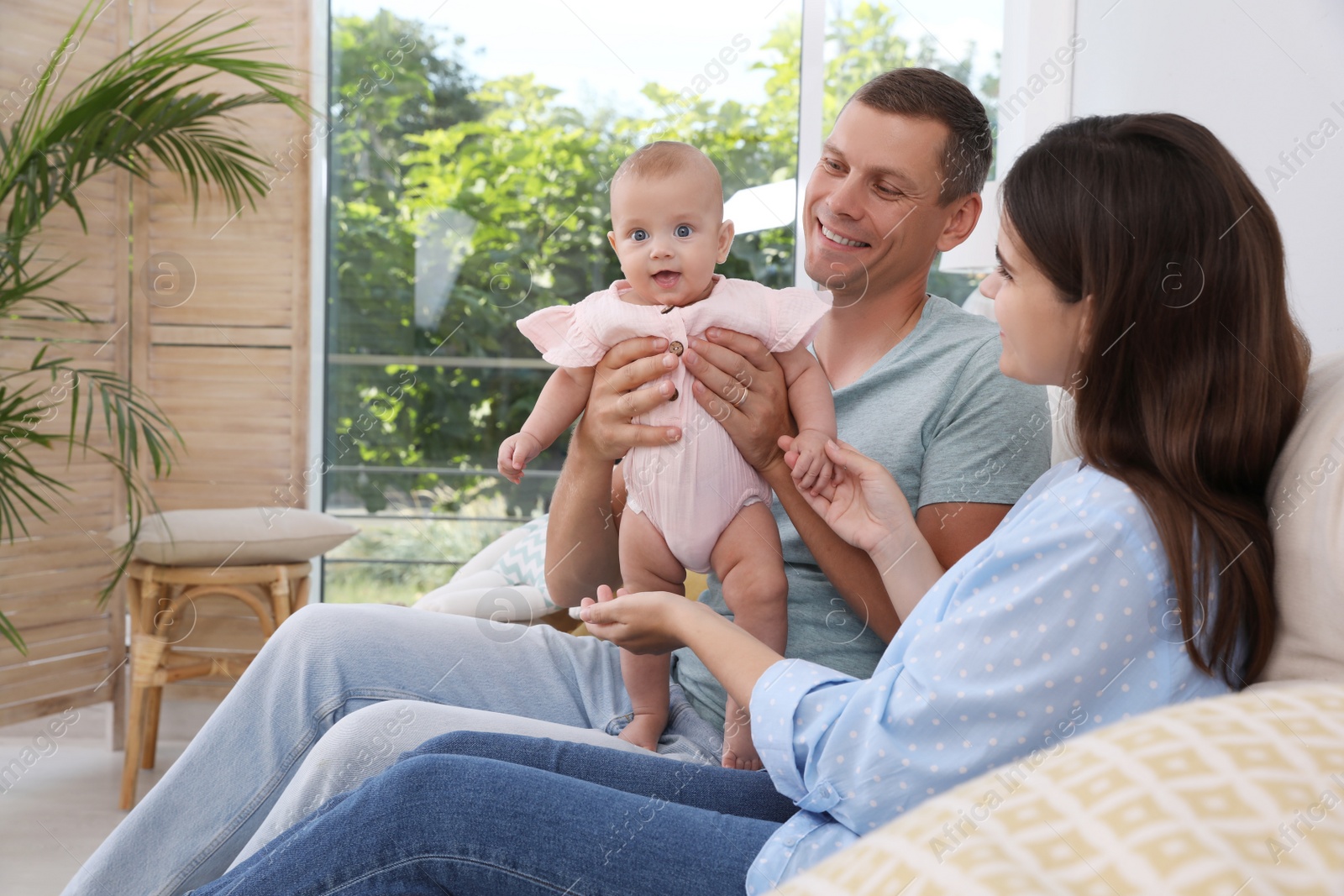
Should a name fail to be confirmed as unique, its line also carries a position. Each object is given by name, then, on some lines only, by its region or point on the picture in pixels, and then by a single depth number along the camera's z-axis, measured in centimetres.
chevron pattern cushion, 226
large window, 342
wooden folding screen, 310
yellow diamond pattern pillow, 60
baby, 129
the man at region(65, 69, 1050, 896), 115
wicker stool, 266
